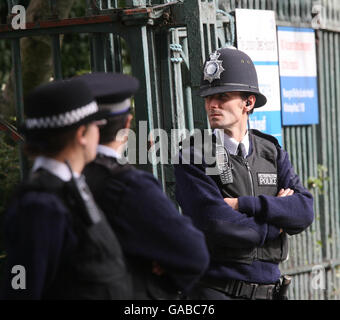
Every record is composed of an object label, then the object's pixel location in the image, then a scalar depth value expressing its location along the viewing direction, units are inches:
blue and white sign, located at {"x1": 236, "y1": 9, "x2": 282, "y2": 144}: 412.8
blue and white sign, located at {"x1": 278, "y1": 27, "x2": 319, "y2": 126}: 464.8
